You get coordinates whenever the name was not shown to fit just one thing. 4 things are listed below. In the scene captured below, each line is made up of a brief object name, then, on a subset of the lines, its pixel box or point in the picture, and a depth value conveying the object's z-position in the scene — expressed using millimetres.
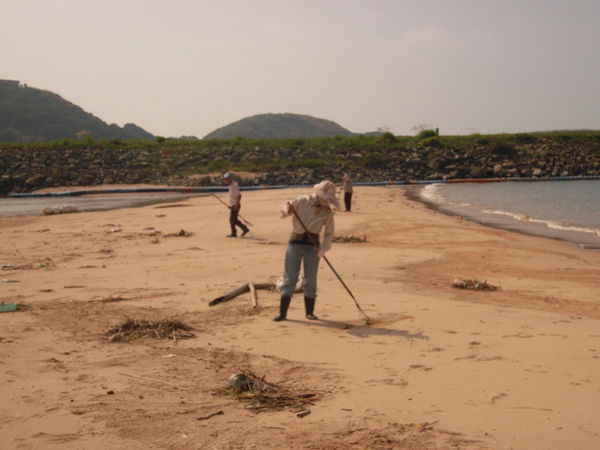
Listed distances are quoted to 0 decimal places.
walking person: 16219
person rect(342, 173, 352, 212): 22984
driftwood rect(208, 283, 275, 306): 8820
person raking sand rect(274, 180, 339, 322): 7879
